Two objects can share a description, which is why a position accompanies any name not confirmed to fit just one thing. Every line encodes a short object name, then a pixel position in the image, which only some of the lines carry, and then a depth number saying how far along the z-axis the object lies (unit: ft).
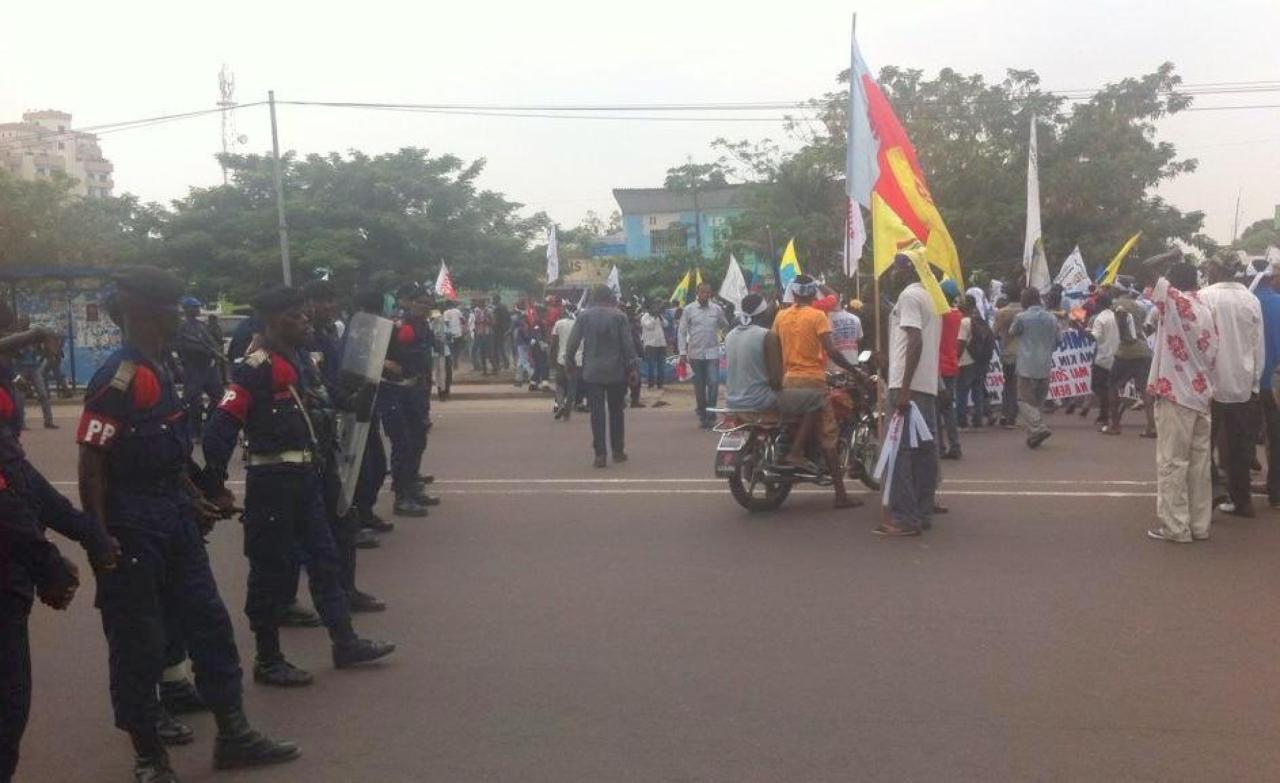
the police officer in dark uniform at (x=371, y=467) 28.27
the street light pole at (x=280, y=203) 111.65
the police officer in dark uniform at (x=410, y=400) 33.09
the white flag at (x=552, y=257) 100.12
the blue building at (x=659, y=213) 240.32
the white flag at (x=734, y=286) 74.69
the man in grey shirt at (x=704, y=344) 56.03
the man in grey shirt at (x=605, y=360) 42.52
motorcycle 33.35
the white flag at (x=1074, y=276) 66.54
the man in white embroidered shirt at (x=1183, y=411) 28.81
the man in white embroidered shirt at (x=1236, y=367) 29.91
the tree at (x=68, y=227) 127.34
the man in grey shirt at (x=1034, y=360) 46.93
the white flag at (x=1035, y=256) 64.39
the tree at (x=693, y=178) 190.70
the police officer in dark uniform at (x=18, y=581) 12.99
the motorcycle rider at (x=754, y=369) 33.45
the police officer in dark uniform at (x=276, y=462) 18.57
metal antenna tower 266.77
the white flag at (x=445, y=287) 97.66
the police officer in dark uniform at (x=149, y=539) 15.47
